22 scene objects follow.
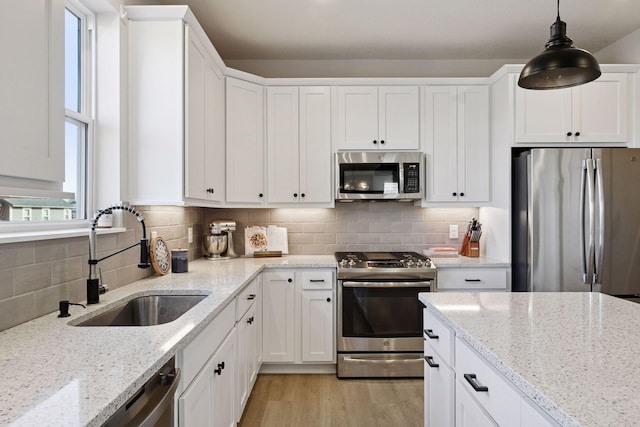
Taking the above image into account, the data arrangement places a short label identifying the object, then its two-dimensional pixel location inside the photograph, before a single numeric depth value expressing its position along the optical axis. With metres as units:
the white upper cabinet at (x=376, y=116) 3.28
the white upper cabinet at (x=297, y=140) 3.27
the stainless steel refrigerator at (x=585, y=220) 2.77
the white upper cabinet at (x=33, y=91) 0.88
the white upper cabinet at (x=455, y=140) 3.28
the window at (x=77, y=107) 1.86
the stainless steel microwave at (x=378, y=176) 3.22
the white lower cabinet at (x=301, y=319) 3.00
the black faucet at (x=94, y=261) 1.63
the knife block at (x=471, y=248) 3.36
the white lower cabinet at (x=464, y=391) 0.96
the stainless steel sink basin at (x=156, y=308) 1.83
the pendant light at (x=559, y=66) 1.48
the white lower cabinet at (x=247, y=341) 2.17
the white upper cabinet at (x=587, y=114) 3.02
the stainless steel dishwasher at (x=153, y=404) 0.90
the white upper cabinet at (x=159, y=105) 2.17
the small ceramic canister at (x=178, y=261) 2.47
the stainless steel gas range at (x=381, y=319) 2.95
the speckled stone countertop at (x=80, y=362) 0.77
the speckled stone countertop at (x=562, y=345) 0.77
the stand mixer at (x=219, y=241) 3.22
